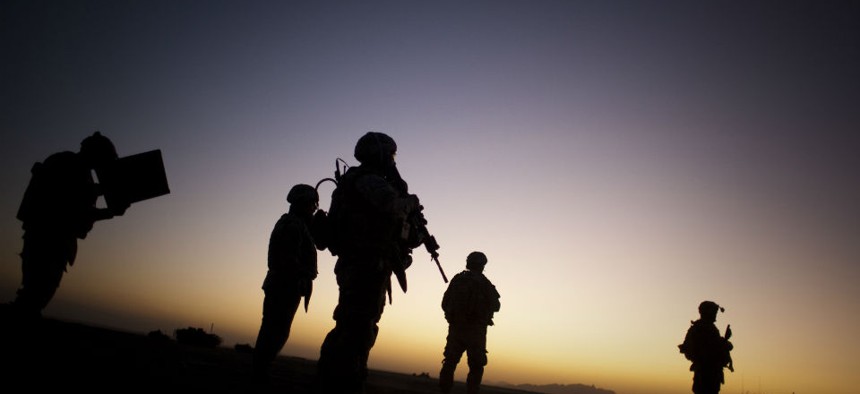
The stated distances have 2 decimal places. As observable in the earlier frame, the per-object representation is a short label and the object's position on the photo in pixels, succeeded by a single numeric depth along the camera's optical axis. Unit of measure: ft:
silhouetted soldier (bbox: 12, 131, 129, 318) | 14.53
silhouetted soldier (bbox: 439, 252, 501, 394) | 28.55
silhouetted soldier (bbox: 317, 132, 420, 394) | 12.53
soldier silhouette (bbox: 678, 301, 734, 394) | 29.94
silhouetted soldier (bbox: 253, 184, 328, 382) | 18.03
